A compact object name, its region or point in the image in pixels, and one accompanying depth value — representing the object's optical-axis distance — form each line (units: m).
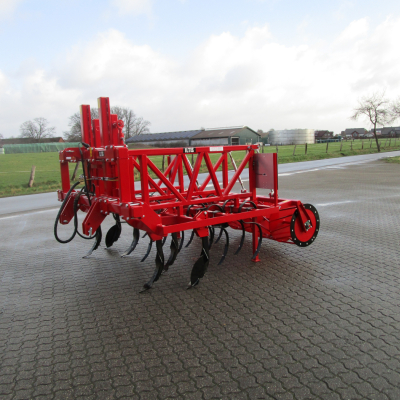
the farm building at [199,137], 65.56
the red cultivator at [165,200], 4.34
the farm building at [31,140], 82.00
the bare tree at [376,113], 37.00
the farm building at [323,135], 108.86
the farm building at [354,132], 123.95
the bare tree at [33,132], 84.62
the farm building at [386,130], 117.12
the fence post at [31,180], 17.67
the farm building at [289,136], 84.31
